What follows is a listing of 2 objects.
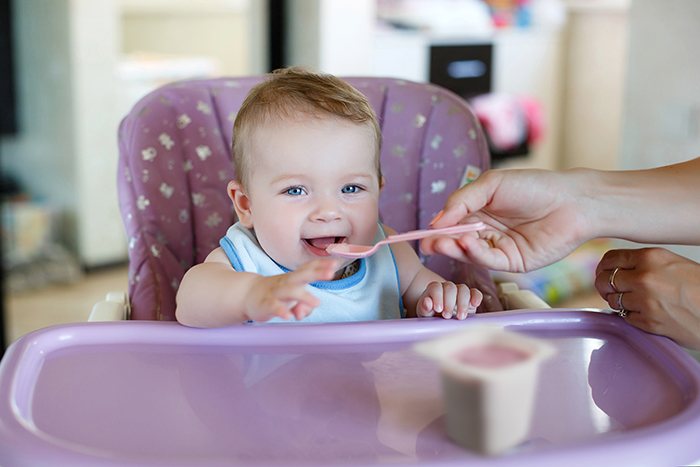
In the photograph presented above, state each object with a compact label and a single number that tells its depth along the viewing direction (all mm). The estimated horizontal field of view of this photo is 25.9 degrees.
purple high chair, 944
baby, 1170
